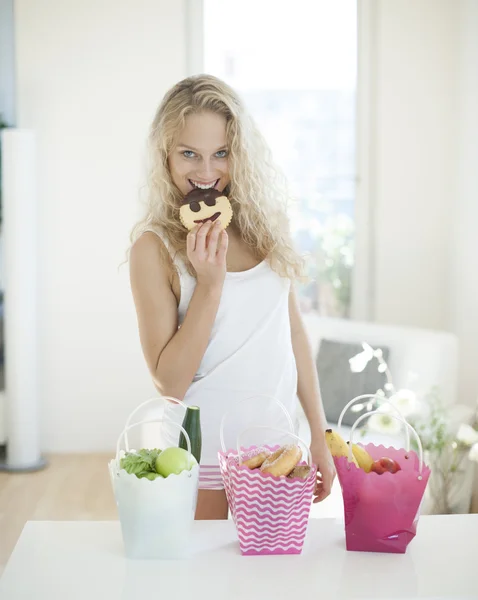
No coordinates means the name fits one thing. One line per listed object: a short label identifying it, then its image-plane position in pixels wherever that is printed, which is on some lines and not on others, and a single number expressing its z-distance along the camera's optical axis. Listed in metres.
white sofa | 3.47
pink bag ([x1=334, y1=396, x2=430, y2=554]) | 1.21
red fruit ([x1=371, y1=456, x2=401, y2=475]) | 1.27
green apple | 1.19
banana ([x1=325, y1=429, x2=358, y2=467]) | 1.28
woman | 1.49
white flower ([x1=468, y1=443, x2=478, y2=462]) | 2.43
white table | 1.11
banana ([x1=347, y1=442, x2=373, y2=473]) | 1.29
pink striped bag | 1.21
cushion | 3.52
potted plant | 2.67
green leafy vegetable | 1.19
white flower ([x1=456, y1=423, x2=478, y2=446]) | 2.61
